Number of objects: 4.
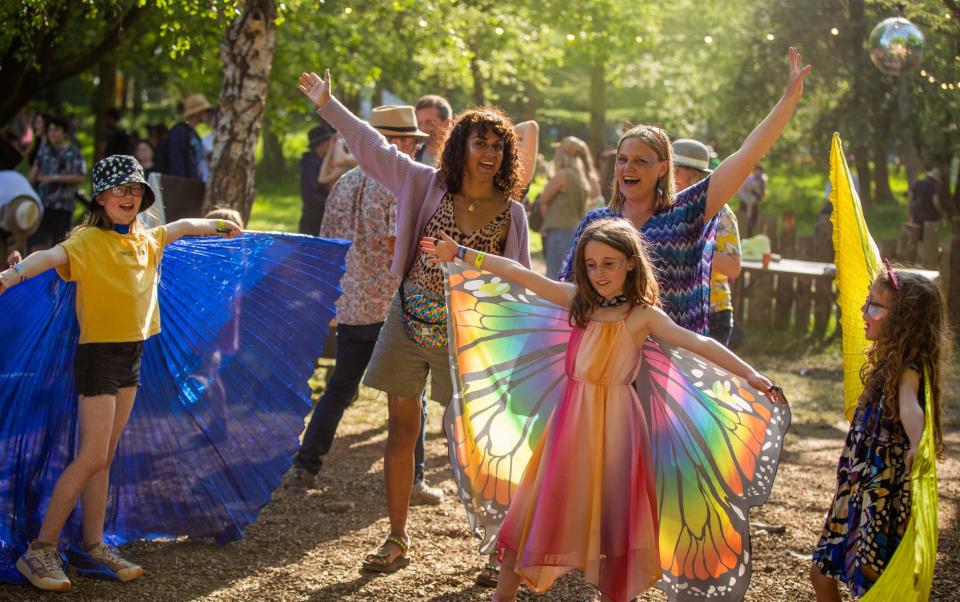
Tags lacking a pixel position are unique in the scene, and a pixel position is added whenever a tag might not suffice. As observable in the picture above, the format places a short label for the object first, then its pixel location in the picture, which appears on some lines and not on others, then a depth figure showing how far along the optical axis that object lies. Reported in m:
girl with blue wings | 4.28
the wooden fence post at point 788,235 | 13.57
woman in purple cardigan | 4.51
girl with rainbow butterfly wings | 3.79
